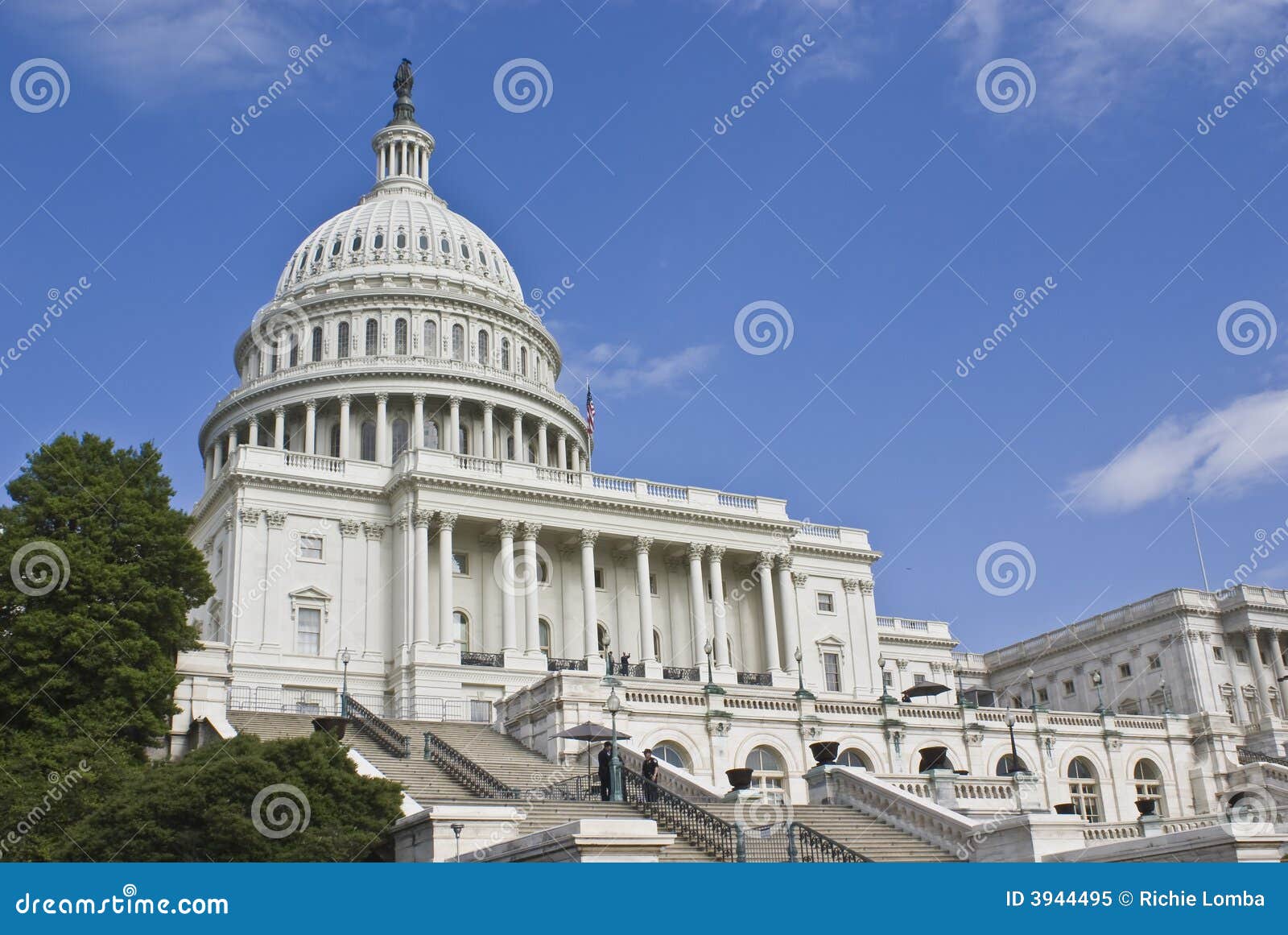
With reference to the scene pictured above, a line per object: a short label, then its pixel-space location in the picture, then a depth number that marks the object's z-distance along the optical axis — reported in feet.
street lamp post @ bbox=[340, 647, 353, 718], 143.90
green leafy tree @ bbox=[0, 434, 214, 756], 119.75
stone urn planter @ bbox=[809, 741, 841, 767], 130.11
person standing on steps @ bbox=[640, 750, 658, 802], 112.37
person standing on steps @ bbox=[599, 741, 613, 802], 110.73
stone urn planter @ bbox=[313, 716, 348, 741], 121.39
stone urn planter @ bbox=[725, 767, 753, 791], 114.73
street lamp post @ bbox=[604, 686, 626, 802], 106.73
